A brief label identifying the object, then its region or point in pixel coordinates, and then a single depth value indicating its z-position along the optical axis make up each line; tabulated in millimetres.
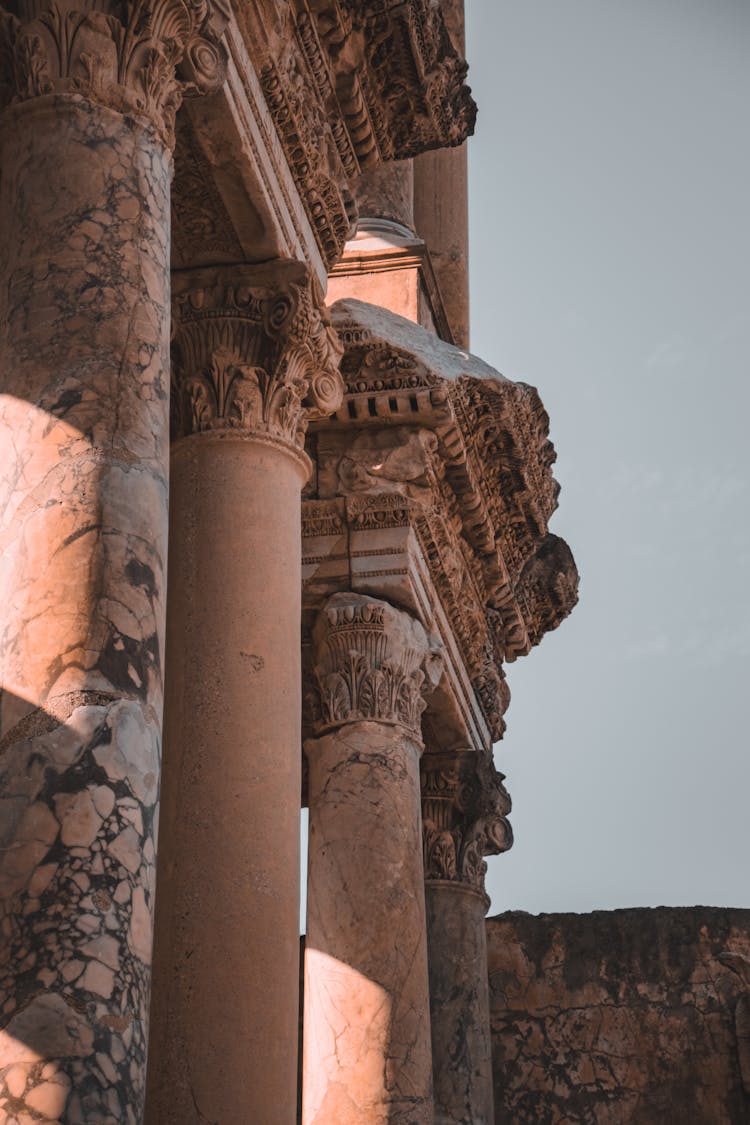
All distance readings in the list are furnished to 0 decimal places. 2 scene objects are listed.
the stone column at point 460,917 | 13992
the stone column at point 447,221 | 17156
